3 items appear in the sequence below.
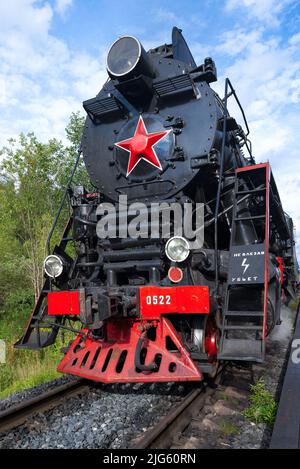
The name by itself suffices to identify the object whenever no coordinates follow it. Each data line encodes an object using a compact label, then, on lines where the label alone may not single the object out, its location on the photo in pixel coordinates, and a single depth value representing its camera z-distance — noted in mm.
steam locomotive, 3514
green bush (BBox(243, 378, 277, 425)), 3058
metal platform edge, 2084
